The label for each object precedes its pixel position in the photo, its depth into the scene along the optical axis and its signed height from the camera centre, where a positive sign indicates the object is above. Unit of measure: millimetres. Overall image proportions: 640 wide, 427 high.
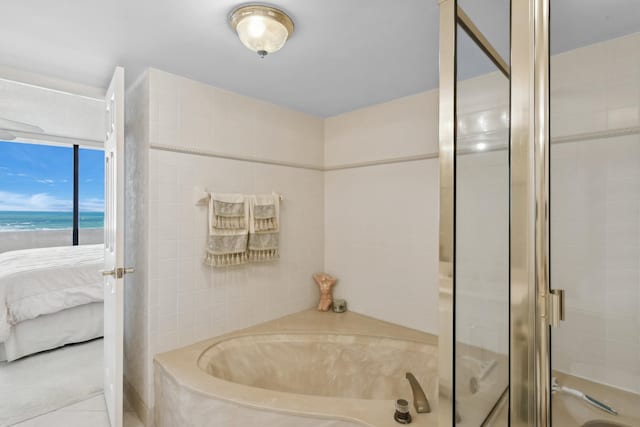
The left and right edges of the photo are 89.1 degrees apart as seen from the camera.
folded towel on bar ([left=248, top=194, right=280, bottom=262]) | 2430 -106
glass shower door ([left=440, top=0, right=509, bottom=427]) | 914 -20
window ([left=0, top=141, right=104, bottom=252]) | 5434 +361
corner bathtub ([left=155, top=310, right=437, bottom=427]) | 1655 -977
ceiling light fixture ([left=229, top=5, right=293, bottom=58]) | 1386 +835
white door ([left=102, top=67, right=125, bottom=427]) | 1778 -219
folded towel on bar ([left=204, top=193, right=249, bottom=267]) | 2205 -118
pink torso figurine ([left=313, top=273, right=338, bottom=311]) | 2881 -675
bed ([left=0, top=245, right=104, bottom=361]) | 2812 -817
